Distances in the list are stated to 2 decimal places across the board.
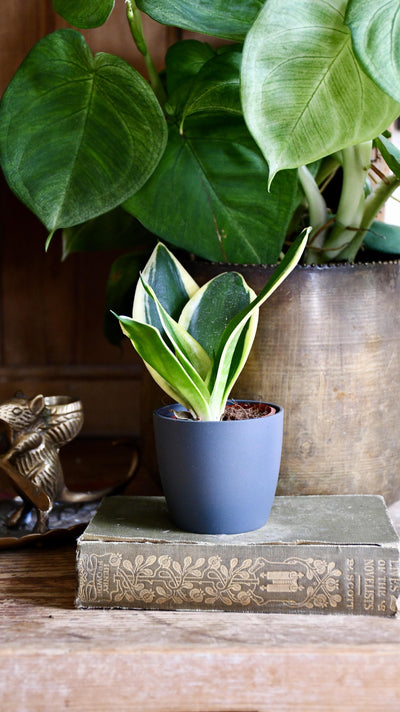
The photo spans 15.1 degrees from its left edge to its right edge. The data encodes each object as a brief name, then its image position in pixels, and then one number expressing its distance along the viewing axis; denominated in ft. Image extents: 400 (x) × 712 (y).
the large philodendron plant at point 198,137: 2.39
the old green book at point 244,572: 2.37
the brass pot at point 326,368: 2.63
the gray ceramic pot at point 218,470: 2.42
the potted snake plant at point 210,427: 2.41
